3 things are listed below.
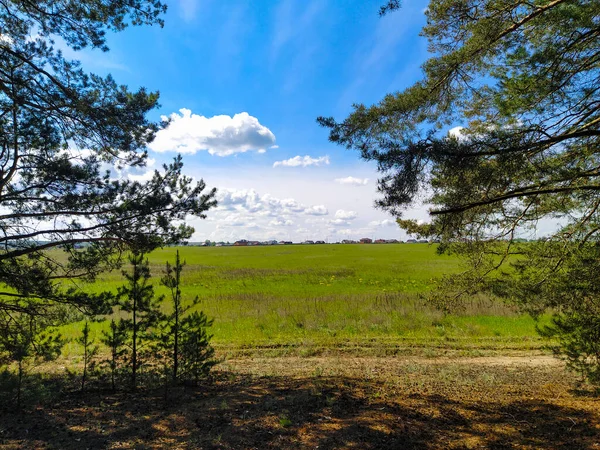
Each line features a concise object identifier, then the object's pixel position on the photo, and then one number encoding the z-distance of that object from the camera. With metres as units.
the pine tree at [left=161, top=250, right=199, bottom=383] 5.68
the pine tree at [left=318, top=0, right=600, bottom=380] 4.58
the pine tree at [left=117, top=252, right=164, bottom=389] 5.77
